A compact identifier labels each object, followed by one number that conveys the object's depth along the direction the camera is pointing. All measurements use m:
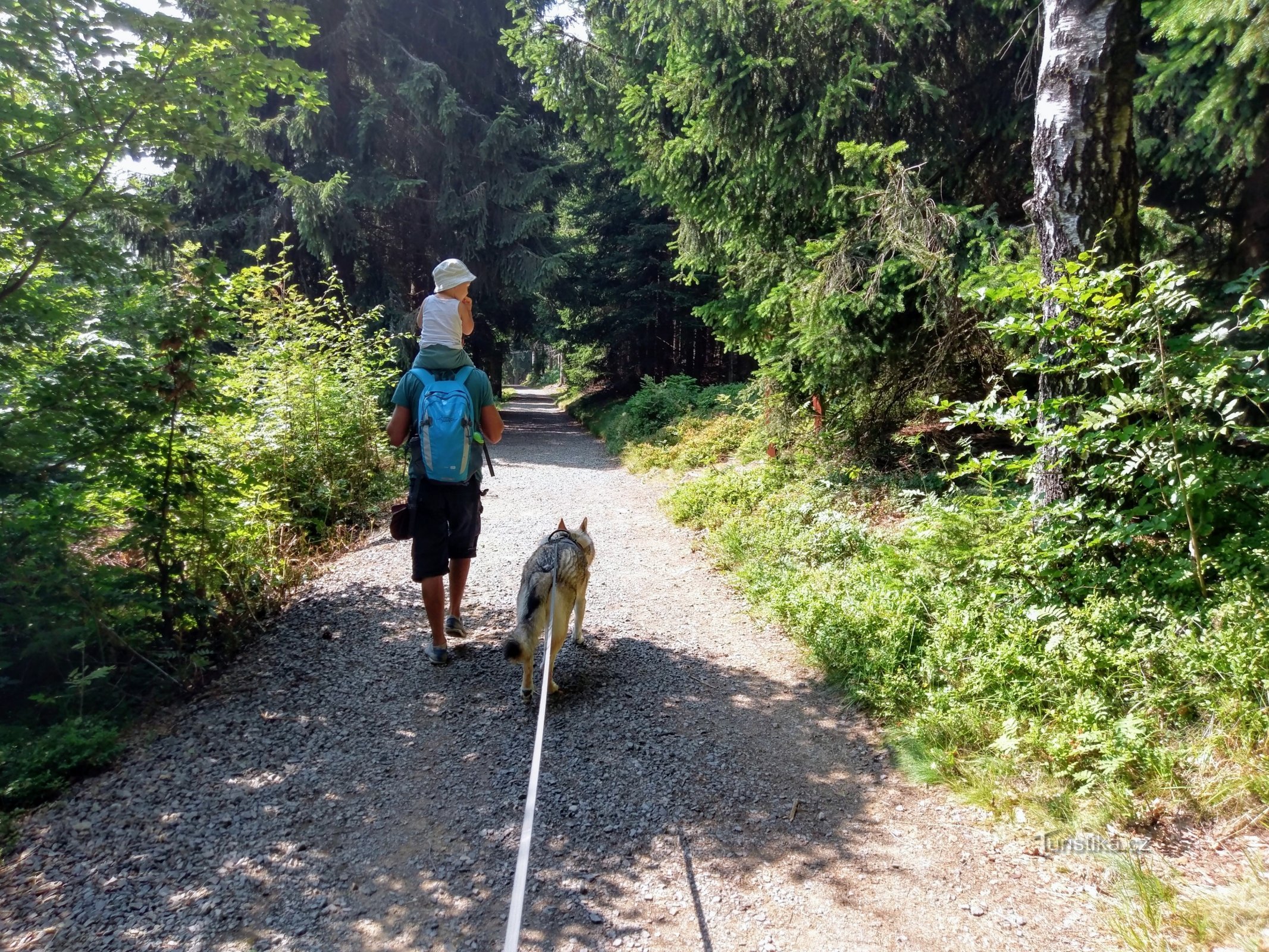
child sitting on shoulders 4.16
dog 3.70
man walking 4.18
